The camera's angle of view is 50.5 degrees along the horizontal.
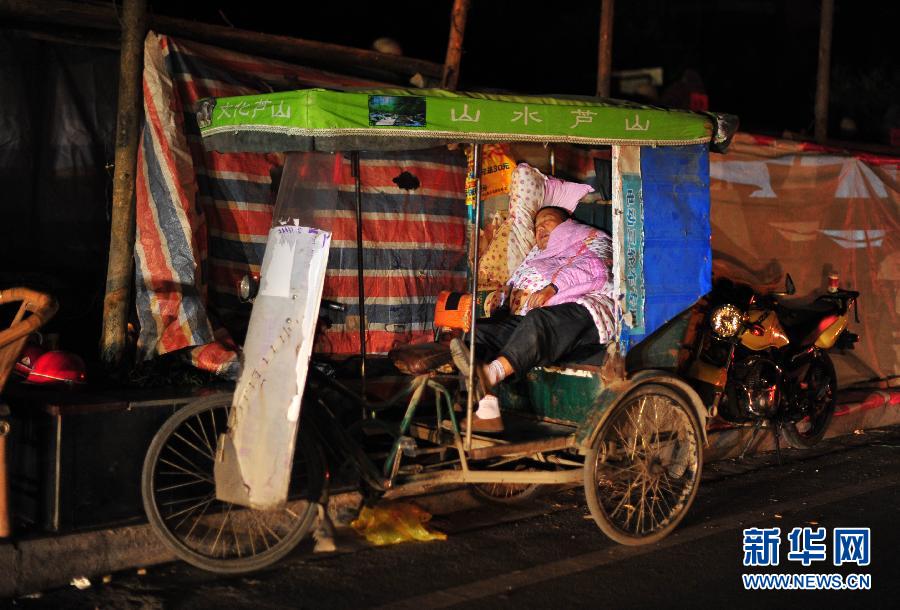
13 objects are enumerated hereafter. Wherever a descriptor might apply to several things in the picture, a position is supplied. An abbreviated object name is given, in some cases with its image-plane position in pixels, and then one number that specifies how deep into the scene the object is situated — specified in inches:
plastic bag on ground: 205.3
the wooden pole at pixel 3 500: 174.2
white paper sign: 173.2
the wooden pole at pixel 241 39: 231.1
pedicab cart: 174.9
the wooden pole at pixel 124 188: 228.2
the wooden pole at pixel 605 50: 343.3
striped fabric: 230.2
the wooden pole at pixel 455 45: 289.9
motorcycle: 268.2
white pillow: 259.9
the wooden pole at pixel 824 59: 414.9
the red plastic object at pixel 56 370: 202.7
